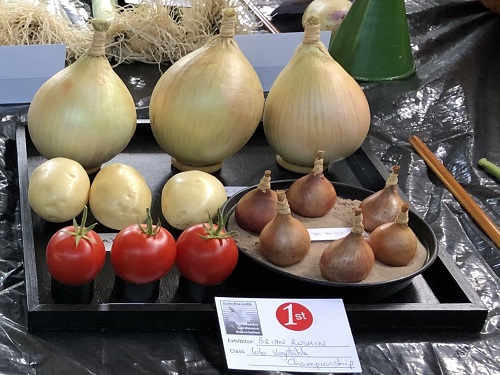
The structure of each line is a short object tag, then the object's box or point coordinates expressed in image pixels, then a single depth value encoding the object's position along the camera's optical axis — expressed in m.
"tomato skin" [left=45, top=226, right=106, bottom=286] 0.76
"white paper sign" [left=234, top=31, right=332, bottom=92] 1.27
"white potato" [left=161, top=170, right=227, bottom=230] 0.91
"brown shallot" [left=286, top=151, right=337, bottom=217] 0.94
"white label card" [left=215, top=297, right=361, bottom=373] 0.74
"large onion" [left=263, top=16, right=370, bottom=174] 1.04
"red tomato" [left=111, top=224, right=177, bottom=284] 0.78
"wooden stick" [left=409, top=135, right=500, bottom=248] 1.06
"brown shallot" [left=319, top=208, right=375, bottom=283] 0.81
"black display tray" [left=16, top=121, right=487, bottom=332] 0.77
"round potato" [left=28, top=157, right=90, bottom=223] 0.90
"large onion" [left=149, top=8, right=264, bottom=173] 1.00
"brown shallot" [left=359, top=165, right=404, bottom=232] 0.92
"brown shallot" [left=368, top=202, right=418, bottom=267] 0.85
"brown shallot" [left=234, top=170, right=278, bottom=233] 0.89
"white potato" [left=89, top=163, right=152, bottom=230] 0.90
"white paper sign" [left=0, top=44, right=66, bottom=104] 1.17
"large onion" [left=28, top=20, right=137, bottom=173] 0.97
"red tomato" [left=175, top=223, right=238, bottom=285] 0.80
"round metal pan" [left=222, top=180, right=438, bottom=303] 0.81
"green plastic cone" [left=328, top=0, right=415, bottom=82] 1.43
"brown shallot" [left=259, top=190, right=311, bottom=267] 0.83
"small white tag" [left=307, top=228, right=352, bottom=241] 0.91
